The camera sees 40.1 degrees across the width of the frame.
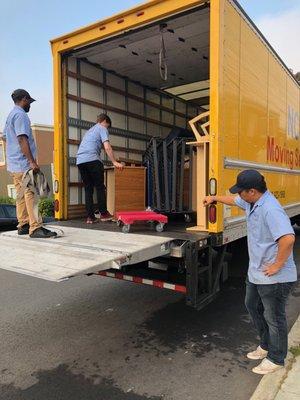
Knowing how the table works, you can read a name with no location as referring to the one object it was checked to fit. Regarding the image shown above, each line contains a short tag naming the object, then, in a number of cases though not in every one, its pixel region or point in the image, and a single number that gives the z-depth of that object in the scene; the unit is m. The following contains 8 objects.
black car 12.22
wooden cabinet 5.71
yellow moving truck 4.13
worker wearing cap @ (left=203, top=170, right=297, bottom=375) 3.04
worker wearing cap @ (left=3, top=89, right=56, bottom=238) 4.39
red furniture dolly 4.50
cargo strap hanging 4.92
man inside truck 5.55
